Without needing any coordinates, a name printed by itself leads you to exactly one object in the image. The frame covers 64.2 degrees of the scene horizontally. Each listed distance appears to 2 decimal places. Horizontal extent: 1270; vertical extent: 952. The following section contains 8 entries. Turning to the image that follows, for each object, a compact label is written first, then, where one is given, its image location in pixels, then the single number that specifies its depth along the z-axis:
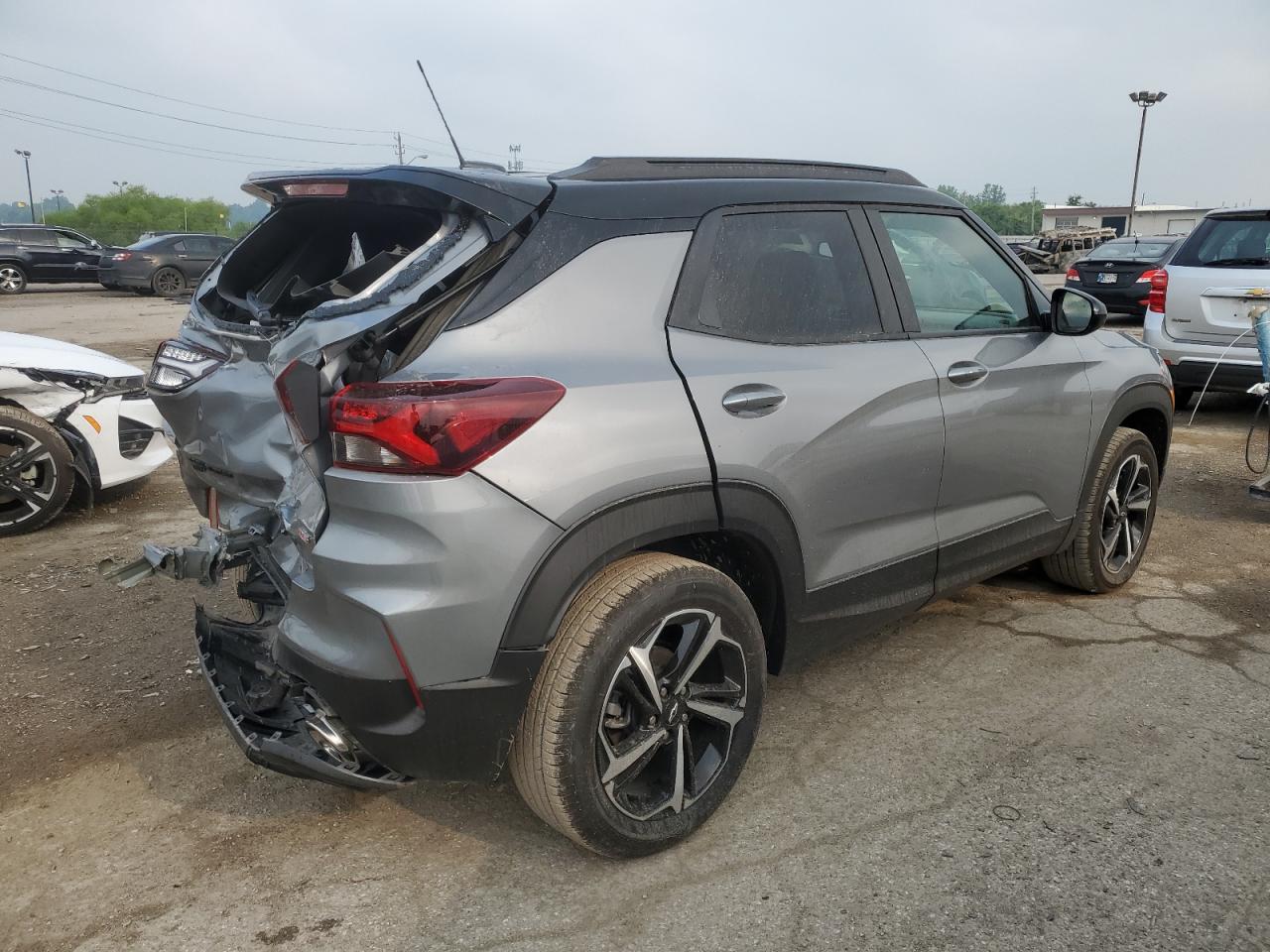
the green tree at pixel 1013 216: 111.38
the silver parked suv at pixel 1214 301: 7.59
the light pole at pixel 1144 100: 46.28
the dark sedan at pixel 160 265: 22.02
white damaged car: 5.27
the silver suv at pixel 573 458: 2.24
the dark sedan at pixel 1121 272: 14.70
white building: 79.36
